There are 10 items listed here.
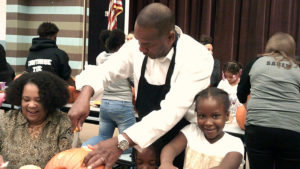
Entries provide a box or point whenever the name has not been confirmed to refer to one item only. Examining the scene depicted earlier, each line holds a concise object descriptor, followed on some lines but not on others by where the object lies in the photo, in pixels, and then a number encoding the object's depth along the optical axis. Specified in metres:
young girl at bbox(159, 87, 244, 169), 1.79
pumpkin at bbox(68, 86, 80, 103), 4.41
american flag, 6.69
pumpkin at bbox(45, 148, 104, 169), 1.69
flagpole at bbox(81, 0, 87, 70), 7.81
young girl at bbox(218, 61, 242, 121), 4.17
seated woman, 2.06
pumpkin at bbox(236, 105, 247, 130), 3.62
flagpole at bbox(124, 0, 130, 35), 7.84
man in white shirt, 1.54
